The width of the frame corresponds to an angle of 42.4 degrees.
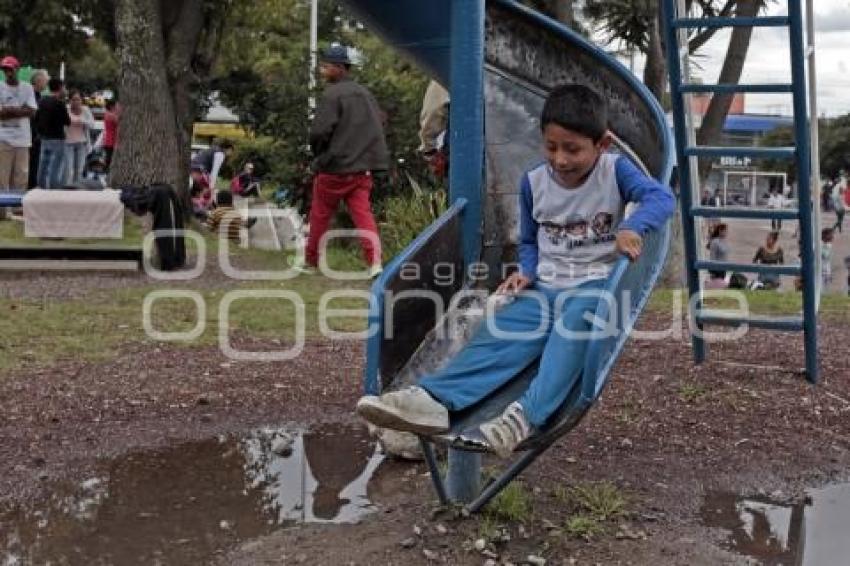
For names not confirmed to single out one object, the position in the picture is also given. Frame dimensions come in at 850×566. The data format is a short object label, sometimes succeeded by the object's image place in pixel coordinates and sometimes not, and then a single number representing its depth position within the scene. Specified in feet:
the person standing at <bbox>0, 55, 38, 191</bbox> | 43.32
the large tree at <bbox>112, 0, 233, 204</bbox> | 43.70
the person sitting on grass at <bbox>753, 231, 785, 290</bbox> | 49.37
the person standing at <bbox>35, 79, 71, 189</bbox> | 46.34
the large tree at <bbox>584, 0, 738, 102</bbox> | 38.27
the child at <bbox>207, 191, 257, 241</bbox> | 44.86
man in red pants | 31.40
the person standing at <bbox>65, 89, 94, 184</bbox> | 48.80
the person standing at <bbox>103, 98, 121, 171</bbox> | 57.88
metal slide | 11.37
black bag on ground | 33.60
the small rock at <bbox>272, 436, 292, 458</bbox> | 16.62
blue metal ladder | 18.71
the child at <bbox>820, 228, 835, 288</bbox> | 56.95
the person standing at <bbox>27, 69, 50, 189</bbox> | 48.26
